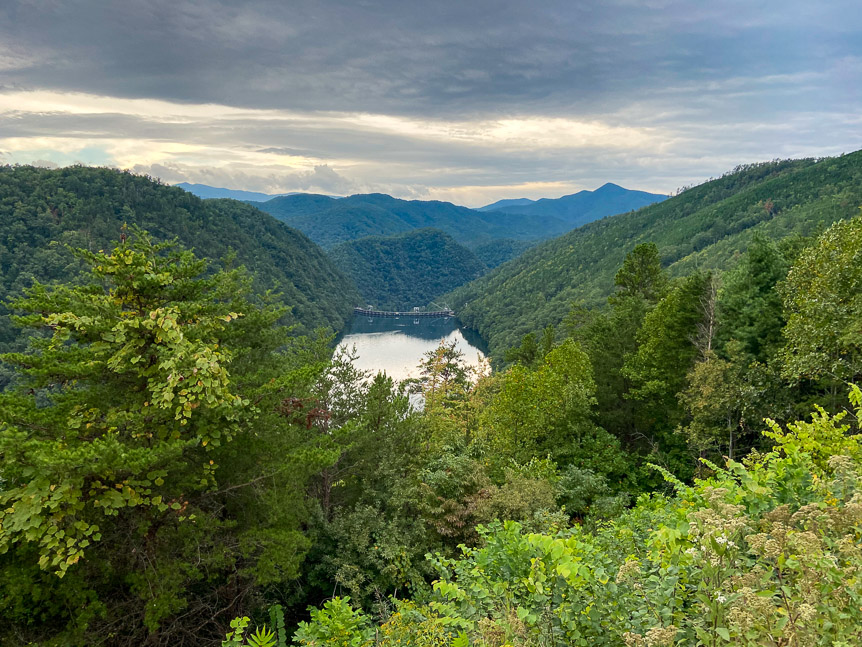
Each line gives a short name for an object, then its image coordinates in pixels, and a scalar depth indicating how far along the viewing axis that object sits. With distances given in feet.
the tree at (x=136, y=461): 20.13
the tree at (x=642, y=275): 91.97
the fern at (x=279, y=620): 19.51
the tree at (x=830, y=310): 37.19
